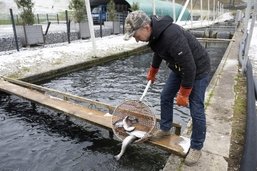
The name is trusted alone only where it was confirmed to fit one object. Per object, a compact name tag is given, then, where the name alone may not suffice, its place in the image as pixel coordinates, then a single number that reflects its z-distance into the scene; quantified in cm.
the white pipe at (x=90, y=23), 953
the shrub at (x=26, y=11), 1287
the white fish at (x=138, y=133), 354
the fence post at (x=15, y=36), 1087
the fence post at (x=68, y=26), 1357
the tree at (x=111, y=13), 2002
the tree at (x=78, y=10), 1575
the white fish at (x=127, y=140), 353
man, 273
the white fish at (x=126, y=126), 365
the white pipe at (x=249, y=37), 686
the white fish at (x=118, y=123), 381
